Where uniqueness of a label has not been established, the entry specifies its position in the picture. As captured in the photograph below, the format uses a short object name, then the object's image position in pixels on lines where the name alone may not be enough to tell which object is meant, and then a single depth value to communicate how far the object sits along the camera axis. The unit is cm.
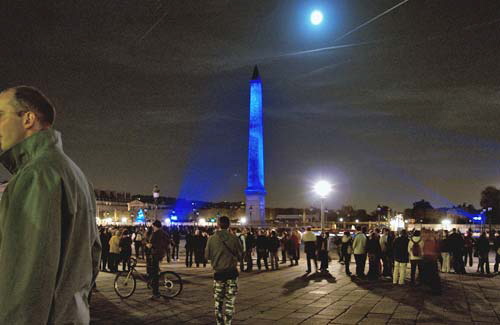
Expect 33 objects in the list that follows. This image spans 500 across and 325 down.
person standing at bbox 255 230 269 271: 2086
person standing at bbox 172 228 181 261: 2616
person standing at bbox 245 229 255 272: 2023
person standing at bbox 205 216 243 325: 808
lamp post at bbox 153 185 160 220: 2780
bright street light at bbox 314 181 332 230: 2439
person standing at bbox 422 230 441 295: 1394
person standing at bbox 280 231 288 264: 2461
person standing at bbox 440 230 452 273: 1991
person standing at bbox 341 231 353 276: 1897
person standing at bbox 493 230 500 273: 1977
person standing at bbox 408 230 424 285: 1512
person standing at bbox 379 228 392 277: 1825
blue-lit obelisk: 6231
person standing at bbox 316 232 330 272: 1923
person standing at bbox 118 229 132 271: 1977
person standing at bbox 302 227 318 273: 1978
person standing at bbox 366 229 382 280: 1786
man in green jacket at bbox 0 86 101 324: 180
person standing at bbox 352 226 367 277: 1775
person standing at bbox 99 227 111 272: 2008
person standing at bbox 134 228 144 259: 2588
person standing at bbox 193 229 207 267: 2125
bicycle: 1256
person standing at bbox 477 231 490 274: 1970
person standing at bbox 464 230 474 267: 2166
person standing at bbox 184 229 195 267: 2141
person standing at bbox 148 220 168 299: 1235
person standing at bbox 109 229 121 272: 1948
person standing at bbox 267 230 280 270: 2124
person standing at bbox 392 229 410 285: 1588
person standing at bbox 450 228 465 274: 1942
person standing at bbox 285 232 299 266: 2353
